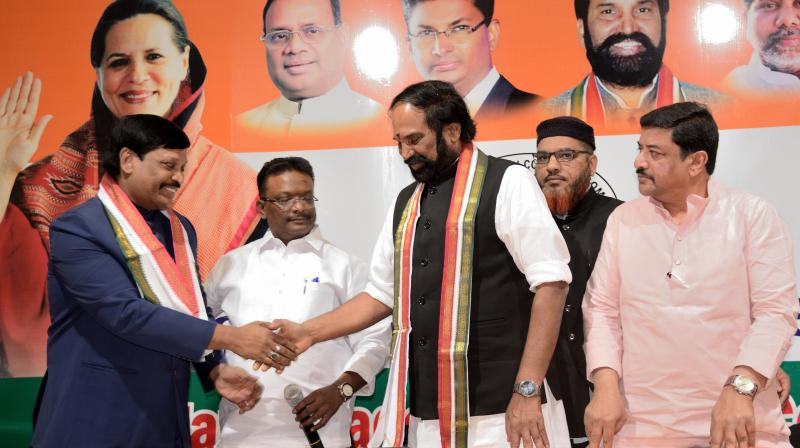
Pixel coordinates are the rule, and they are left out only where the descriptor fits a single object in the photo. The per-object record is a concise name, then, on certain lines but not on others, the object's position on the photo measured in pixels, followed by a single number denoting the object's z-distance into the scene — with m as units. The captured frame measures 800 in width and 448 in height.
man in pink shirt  2.27
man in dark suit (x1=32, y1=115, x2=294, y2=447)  2.63
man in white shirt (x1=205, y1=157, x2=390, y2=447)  3.21
